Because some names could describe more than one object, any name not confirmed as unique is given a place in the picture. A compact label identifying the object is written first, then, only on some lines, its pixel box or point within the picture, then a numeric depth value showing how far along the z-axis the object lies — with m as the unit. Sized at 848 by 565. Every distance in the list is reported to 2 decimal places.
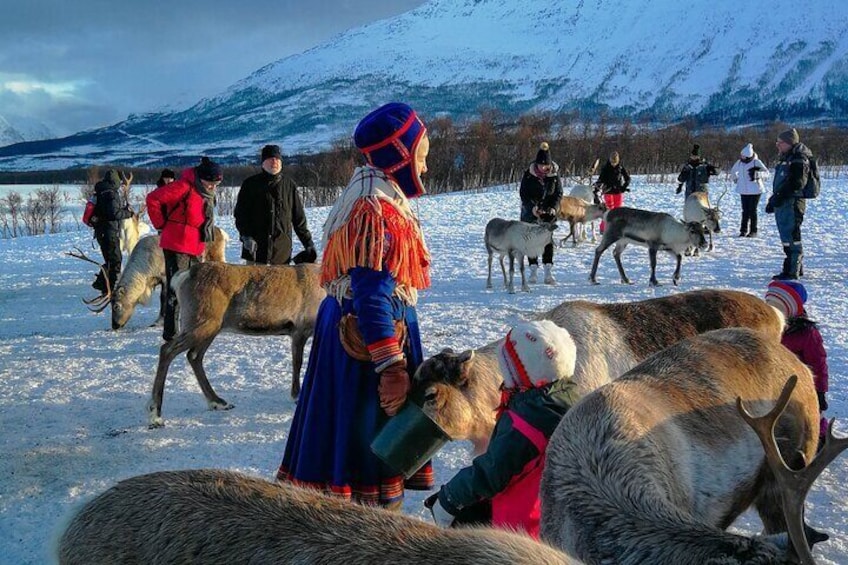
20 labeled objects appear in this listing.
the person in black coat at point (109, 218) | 9.98
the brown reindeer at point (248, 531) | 1.31
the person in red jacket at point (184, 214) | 7.13
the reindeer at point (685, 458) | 1.85
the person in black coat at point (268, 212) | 6.86
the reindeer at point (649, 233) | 10.66
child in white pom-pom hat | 2.47
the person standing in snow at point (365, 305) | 2.55
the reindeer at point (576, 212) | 14.30
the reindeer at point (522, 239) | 10.56
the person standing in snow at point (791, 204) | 9.37
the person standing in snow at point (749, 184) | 13.68
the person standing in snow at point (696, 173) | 15.31
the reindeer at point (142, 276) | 8.48
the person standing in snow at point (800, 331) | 4.09
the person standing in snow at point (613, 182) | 15.28
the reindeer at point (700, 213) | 13.05
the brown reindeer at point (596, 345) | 3.17
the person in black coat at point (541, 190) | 11.15
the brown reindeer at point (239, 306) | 5.55
